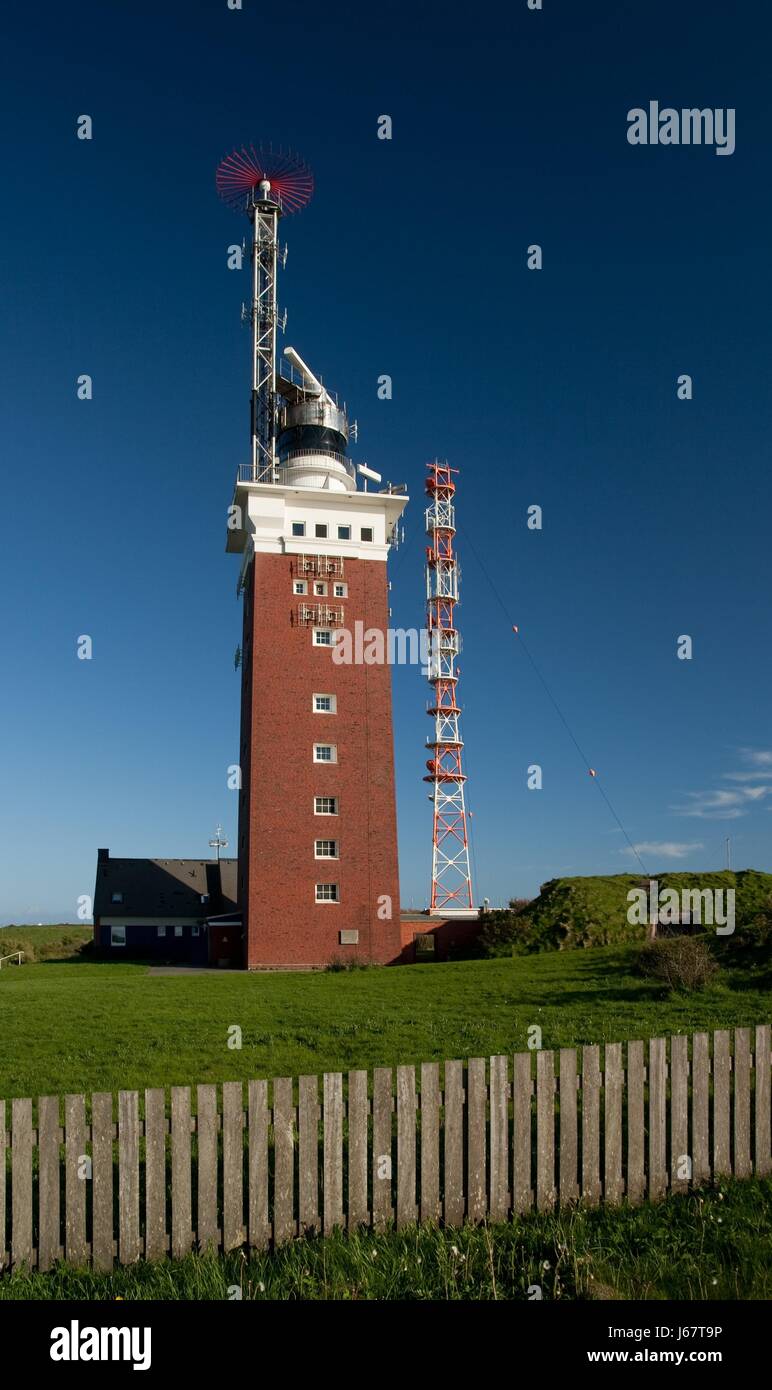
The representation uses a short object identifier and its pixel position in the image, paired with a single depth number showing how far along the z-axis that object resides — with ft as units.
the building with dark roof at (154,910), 169.37
